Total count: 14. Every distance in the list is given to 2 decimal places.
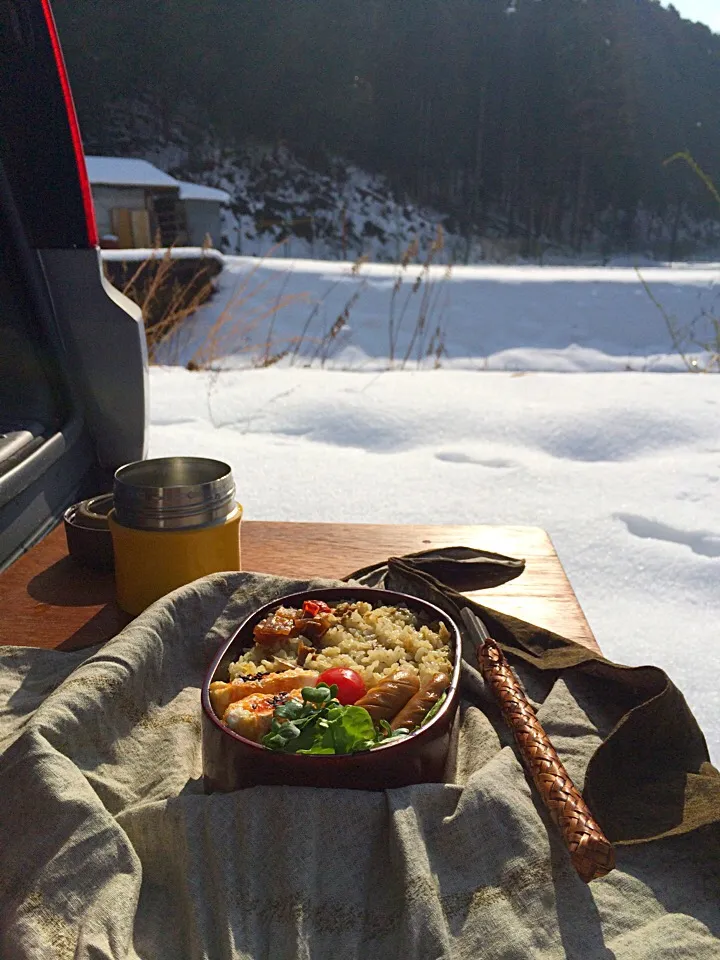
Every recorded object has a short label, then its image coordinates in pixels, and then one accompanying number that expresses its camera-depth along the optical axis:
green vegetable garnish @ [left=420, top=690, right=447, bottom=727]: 0.59
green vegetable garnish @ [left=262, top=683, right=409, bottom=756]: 0.55
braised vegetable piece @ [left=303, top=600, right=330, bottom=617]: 0.76
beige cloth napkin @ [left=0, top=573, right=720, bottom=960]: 0.51
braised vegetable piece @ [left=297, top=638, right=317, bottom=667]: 0.70
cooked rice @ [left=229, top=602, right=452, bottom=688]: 0.67
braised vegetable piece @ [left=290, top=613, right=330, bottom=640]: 0.73
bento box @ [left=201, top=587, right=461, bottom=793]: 0.55
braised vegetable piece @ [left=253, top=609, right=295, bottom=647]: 0.71
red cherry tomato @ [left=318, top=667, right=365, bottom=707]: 0.62
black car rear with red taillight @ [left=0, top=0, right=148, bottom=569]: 1.29
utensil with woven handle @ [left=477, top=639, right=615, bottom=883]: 0.52
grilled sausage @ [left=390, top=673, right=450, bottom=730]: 0.60
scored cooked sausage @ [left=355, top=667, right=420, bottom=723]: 0.60
